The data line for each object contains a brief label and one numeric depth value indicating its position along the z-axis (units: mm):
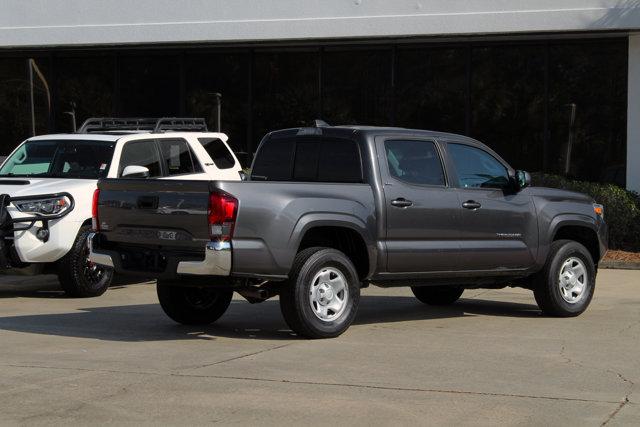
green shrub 17797
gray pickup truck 9312
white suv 12320
